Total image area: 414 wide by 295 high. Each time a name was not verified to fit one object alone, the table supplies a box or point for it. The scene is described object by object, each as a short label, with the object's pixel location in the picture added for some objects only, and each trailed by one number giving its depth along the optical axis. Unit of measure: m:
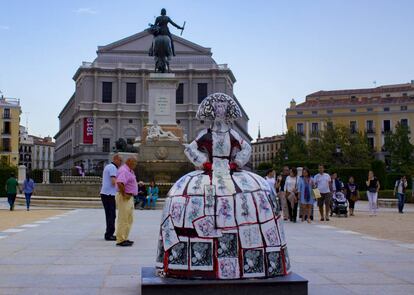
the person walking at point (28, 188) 23.64
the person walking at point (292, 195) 17.41
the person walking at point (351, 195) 21.39
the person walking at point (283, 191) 18.19
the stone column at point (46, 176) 43.04
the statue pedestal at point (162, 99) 32.25
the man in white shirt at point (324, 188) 18.28
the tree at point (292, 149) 75.69
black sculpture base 5.09
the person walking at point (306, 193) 17.12
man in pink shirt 10.27
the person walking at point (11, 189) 23.75
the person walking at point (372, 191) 21.06
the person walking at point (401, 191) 23.59
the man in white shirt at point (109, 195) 11.25
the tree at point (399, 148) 71.38
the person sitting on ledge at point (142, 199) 23.25
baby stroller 20.28
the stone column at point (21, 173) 36.93
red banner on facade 92.61
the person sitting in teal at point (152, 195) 23.65
